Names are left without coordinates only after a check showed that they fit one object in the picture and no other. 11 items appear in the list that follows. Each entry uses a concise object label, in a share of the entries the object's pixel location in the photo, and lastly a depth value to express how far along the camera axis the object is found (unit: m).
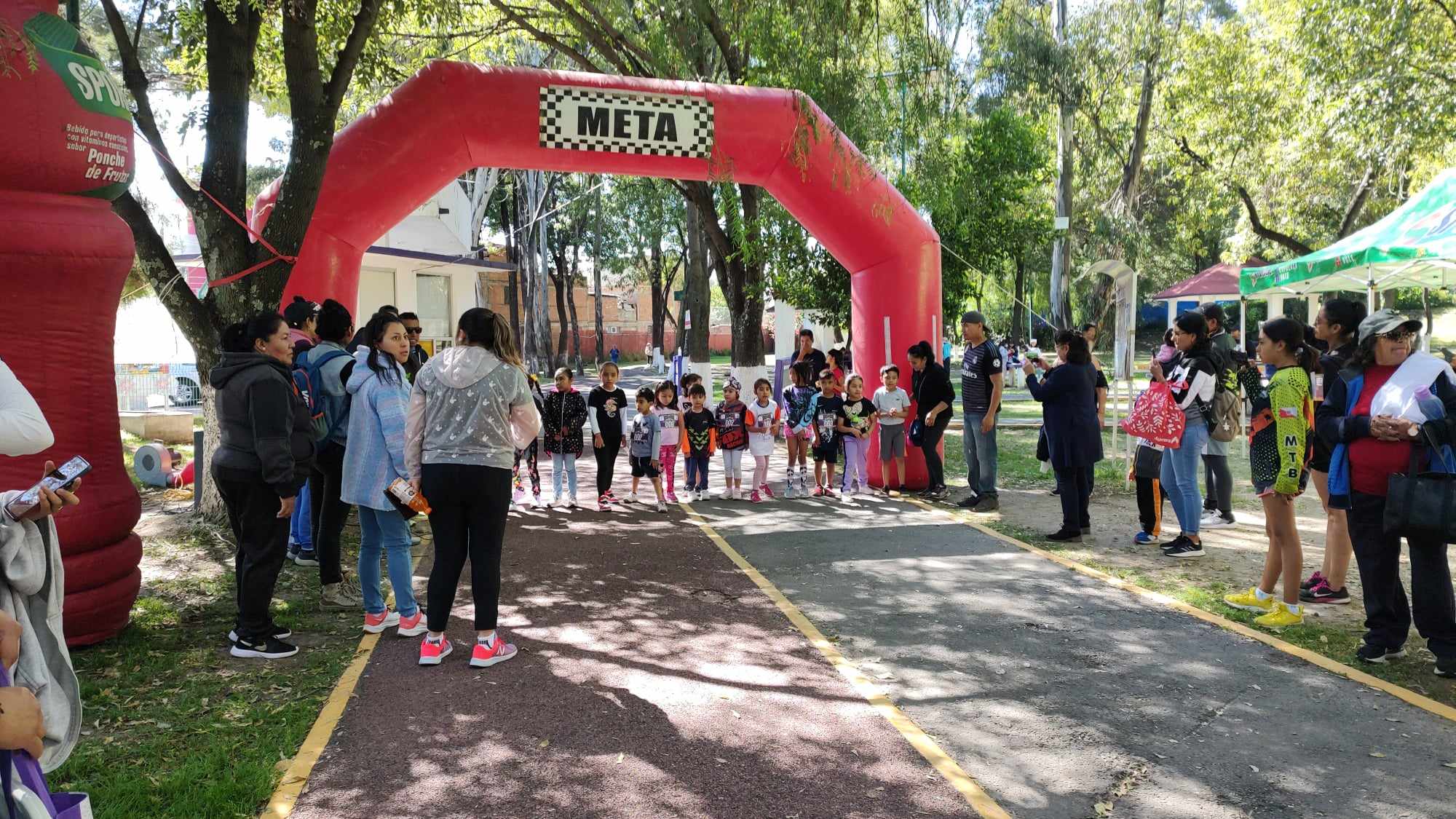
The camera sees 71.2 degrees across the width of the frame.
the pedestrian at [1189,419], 7.48
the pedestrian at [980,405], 9.70
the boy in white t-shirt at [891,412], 10.60
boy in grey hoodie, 10.21
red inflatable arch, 9.07
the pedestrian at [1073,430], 8.27
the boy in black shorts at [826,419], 10.81
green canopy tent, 10.66
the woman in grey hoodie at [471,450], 5.00
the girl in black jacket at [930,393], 10.40
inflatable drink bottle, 5.10
